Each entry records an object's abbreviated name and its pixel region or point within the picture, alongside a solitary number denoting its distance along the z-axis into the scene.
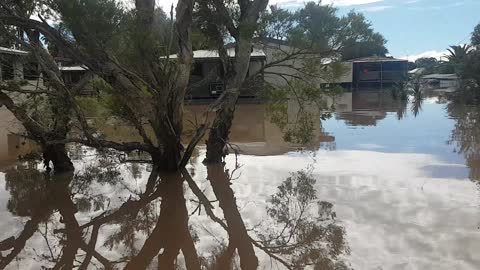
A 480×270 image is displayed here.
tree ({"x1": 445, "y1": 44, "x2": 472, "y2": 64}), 30.03
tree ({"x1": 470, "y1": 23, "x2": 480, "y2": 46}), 30.40
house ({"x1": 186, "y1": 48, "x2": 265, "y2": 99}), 29.00
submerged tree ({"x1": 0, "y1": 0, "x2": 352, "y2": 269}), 6.76
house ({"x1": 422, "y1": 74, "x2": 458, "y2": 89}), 46.44
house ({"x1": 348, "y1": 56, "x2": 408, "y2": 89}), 42.00
